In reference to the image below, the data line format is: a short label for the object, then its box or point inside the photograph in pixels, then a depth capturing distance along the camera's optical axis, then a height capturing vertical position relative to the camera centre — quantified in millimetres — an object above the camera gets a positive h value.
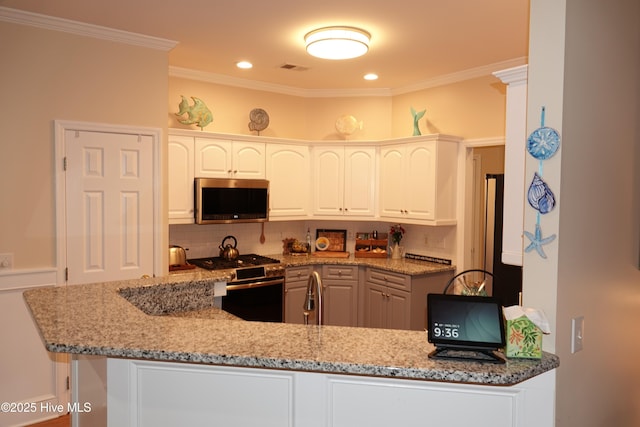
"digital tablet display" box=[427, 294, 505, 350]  1468 -374
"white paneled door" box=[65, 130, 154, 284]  3482 -63
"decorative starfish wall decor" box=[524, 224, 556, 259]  1657 -134
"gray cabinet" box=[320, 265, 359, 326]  4891 -959
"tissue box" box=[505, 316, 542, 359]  1513 -436
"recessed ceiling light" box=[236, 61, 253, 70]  4339 +1244
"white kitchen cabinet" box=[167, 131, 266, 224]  4273 +337
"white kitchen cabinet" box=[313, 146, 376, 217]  5086 +208
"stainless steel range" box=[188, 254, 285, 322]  4258 -812
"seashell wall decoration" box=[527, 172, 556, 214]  1644 +22
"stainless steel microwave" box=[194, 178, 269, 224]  4375 -11
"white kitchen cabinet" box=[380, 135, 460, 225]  4516 +215
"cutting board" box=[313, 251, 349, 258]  5172 -596
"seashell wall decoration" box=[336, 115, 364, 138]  5172 +816
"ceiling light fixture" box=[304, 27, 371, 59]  3367 +1140
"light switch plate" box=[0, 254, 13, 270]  3235 -441
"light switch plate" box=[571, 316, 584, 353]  1738 -478
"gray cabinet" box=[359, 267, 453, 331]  4434 -931
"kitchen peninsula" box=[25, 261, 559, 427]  1446 -578
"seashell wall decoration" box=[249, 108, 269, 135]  4953 +830
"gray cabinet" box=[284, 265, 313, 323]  4652 -928
